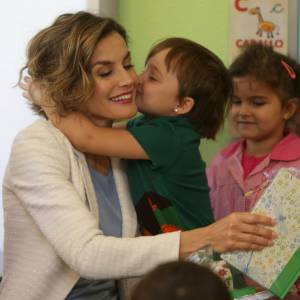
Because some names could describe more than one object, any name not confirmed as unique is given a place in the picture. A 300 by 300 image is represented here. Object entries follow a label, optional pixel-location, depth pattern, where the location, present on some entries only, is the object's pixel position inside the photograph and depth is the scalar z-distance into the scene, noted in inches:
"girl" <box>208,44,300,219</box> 113.6
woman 90.8
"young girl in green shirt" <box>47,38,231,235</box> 98.0
